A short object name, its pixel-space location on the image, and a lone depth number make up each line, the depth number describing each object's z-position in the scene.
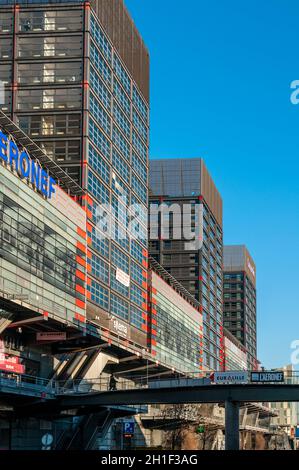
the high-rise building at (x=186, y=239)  190.88
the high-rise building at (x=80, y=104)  101.06
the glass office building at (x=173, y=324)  129.88
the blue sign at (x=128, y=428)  88.51
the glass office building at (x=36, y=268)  75.31
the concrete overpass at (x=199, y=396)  76.00
